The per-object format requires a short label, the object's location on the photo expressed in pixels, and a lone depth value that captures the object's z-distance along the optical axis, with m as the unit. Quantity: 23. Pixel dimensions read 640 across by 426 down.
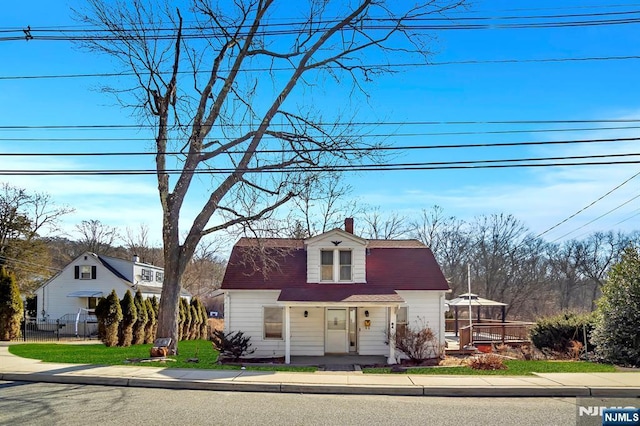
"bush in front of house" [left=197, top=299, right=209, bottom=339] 35.53
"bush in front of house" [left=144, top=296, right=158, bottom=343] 27.39
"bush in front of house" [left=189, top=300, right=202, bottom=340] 33.59
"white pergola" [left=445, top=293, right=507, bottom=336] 26.37
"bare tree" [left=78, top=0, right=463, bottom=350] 17.25
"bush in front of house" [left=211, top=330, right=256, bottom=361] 17.48
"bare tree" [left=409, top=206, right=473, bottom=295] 56.25
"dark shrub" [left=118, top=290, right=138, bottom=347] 24.42
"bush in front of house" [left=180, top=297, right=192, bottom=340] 31.42
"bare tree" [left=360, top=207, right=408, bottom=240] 51.53
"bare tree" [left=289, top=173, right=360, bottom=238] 17.89
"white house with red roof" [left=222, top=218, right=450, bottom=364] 20.56
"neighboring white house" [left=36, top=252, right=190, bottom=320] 40.19
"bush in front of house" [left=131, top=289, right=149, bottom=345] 25.75
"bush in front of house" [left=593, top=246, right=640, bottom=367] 14.25
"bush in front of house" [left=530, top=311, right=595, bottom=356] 18.38
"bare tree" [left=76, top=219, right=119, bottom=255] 67.69
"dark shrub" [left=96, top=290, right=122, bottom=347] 23.42
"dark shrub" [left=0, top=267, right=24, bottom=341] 24.91
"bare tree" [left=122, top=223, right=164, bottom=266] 62.56
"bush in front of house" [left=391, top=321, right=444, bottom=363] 18.16
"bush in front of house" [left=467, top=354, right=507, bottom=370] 12.91
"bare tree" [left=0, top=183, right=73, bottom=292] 43.91
